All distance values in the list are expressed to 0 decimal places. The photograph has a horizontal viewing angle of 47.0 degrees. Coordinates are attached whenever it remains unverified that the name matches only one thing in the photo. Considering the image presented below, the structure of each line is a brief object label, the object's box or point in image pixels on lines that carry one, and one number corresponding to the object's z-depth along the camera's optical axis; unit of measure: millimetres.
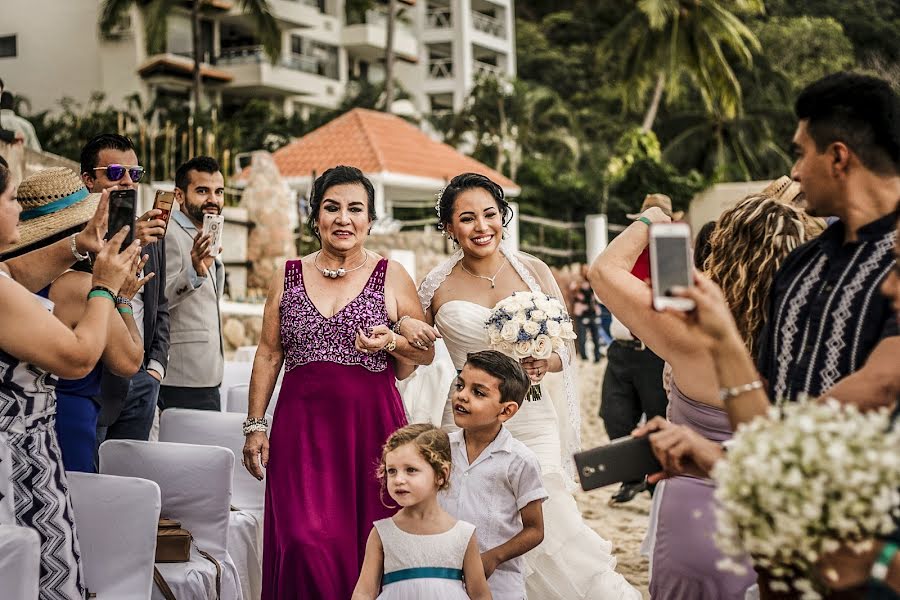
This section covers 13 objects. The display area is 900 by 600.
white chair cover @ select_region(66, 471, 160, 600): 3801
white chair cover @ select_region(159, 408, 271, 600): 5062
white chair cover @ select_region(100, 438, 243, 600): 4359
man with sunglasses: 4953
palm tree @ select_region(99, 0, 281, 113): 32469
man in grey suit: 5621
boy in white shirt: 3936
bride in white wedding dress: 4750
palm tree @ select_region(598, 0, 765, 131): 35188
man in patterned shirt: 2340
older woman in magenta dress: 4121
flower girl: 3439
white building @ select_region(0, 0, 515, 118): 34906
